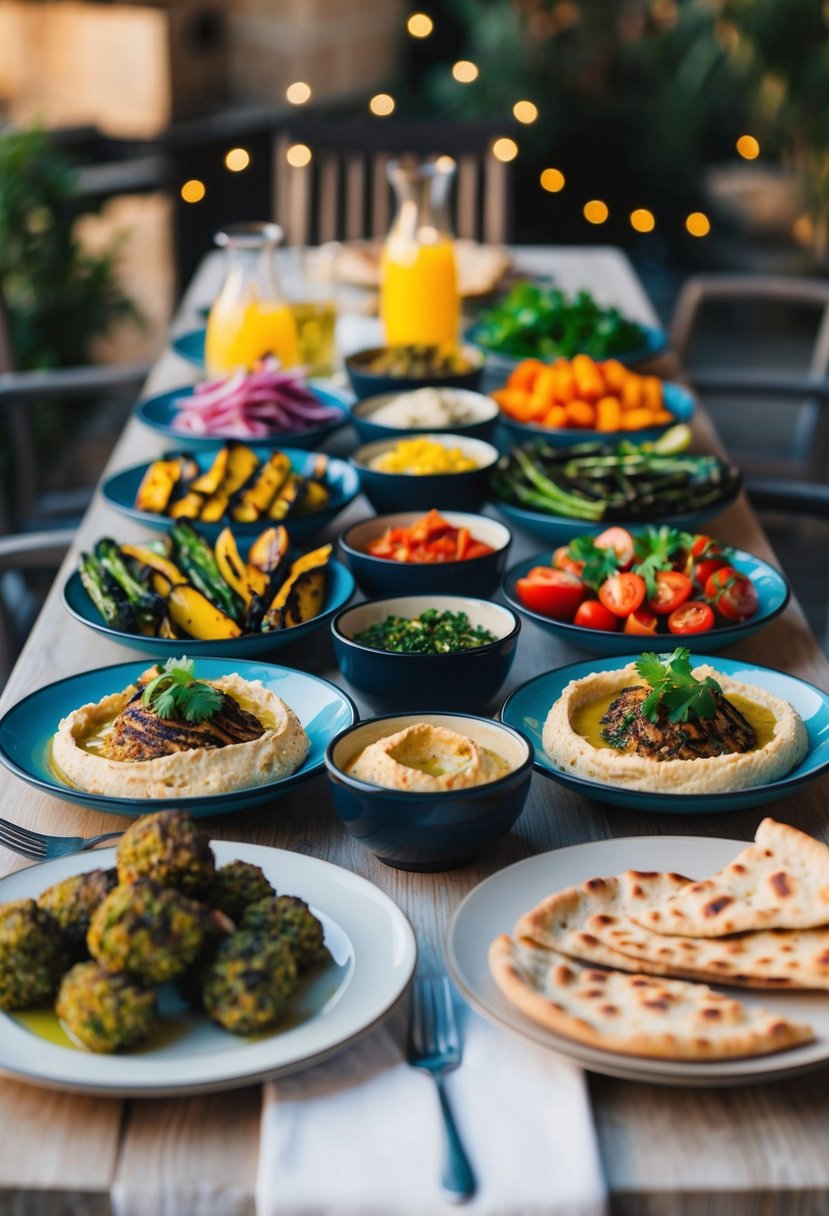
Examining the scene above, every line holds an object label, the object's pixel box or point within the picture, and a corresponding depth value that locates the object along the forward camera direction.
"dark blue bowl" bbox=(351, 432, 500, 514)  1.97
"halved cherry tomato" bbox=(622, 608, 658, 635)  1.61
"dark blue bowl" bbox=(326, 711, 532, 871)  1.15
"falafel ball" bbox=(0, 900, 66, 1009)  0.97
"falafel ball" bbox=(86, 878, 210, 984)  0.94
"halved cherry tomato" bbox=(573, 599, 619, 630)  1.64
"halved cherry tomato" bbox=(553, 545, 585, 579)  1.71
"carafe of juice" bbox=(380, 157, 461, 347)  2.79
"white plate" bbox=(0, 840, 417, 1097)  0.93
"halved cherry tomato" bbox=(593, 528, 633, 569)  1.72
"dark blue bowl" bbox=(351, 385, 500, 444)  2.16
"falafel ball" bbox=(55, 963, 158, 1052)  0.94
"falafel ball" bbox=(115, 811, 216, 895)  1.00
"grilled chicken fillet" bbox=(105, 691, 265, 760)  1.28
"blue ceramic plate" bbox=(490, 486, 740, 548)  1.89
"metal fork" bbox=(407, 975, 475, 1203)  0.89
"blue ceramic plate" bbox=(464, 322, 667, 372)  2.72
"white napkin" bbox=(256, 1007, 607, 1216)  0.88
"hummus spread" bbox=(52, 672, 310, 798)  1.26
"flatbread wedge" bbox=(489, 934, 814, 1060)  0.93
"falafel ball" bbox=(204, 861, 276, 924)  1.03
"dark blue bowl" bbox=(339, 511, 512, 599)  1.70
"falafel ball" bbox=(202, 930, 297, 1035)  0.96
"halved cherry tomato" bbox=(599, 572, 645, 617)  1.63
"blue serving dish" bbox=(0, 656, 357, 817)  1.25
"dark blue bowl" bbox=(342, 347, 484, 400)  2.44
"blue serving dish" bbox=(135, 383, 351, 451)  2.24
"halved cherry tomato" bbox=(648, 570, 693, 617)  1.63
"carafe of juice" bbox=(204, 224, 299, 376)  2.60
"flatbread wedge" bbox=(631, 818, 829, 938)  1.04
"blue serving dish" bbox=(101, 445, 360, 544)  1.87
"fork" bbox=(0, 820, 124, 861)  1.22
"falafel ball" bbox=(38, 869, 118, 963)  1.00
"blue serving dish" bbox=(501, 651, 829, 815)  1.25
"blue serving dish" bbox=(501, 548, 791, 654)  1.57
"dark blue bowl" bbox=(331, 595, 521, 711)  1.44
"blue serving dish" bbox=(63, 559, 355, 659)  1.57
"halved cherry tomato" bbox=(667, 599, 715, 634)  1.60
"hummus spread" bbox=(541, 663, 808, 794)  1.27
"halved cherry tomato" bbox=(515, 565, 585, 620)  1.67
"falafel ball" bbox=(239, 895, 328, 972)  1.00
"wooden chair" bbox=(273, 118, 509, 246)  3.96
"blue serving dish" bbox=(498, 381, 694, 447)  2.23
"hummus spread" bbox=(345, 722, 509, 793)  1.17
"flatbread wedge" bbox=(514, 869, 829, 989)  1.00
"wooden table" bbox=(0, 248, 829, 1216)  0.89
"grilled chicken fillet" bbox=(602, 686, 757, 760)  1.30
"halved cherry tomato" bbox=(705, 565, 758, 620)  1.63
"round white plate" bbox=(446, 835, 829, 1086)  0.93
